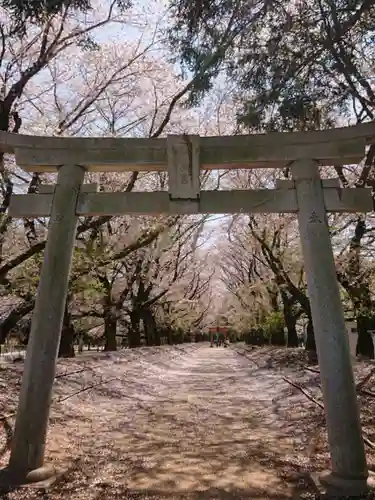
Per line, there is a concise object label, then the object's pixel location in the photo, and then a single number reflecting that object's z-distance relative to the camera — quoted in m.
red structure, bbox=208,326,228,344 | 61.76
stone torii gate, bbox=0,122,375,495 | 5.07
